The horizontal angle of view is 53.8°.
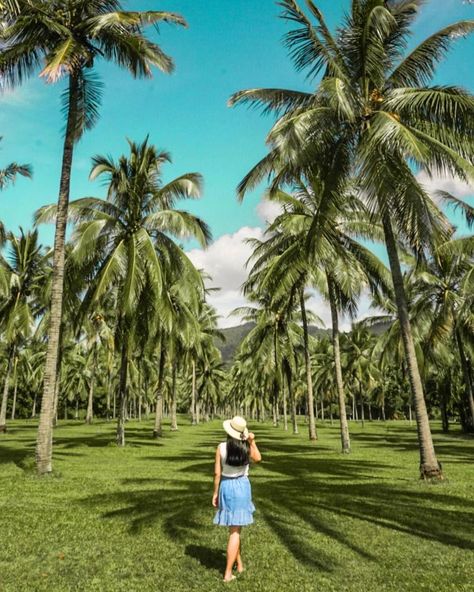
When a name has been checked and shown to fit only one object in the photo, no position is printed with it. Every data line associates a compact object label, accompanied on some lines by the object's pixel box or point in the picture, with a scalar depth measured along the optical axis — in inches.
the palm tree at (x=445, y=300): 880.3
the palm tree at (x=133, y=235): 678.5
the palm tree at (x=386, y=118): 438.3
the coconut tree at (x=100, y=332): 1187.6
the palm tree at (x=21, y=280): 1090.7
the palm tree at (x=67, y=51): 488.9
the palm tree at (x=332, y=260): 708.0
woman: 214.5
